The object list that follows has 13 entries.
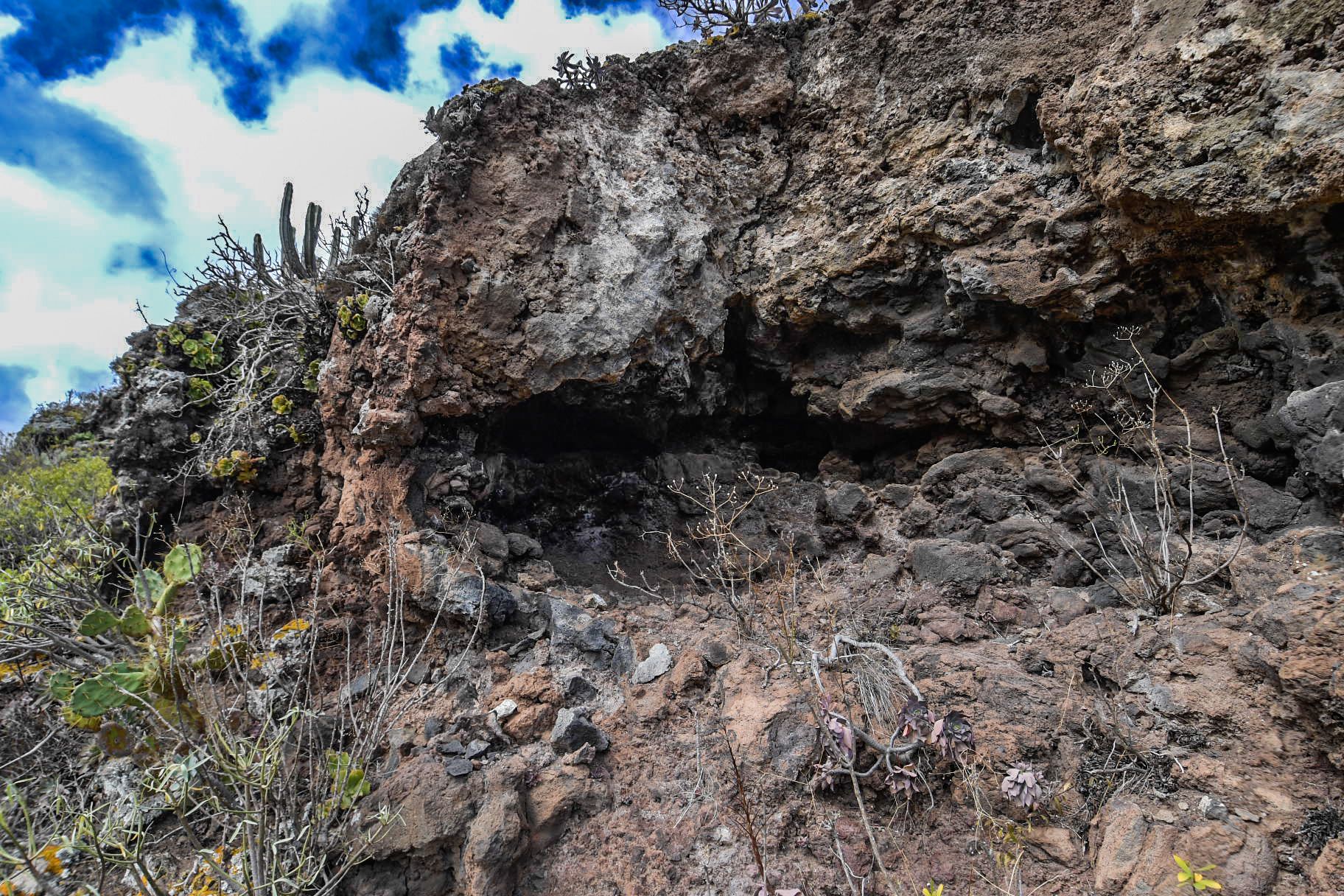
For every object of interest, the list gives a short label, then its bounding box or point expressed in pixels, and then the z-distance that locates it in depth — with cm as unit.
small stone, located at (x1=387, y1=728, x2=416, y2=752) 333
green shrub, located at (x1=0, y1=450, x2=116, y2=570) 507
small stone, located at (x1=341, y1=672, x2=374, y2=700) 362
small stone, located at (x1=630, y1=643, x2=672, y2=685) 359
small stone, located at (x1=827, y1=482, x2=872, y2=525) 476
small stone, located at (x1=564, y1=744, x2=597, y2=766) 316
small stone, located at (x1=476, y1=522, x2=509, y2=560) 414
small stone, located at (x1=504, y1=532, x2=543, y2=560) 437
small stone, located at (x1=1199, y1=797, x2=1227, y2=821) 223
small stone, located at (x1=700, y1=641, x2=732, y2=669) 357
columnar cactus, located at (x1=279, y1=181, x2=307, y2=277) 634
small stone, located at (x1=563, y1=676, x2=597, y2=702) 352
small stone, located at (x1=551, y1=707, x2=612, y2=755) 324
